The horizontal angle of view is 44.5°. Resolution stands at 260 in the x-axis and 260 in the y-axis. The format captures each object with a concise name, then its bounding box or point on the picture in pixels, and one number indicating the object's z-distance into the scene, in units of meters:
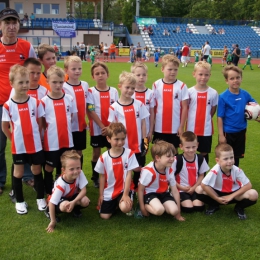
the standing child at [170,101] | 4.32
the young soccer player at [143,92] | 4.25
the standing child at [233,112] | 4.20
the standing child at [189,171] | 3.83
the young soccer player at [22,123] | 3.48
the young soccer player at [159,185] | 3.60
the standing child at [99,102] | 4.23
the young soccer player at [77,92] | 4.08
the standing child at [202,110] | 4.32
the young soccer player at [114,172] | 3.65
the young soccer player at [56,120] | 3.71
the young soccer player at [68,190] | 3.45
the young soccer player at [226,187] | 3.64
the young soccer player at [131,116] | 4.02
